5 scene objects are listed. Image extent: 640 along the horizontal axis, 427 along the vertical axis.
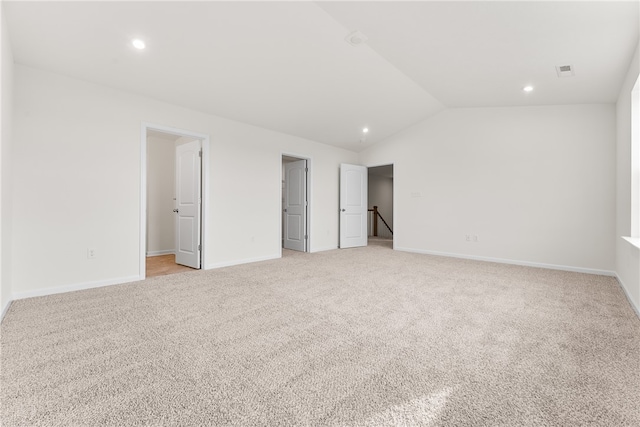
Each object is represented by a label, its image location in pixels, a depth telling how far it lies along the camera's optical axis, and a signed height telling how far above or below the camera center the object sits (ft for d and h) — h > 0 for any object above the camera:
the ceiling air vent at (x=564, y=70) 10.73 +5.42
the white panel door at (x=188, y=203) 14.73 +0.47
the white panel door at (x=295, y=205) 20.62 +0.50
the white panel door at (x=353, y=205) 22.03 +0.55
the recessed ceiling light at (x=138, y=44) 9.07 +5.33
